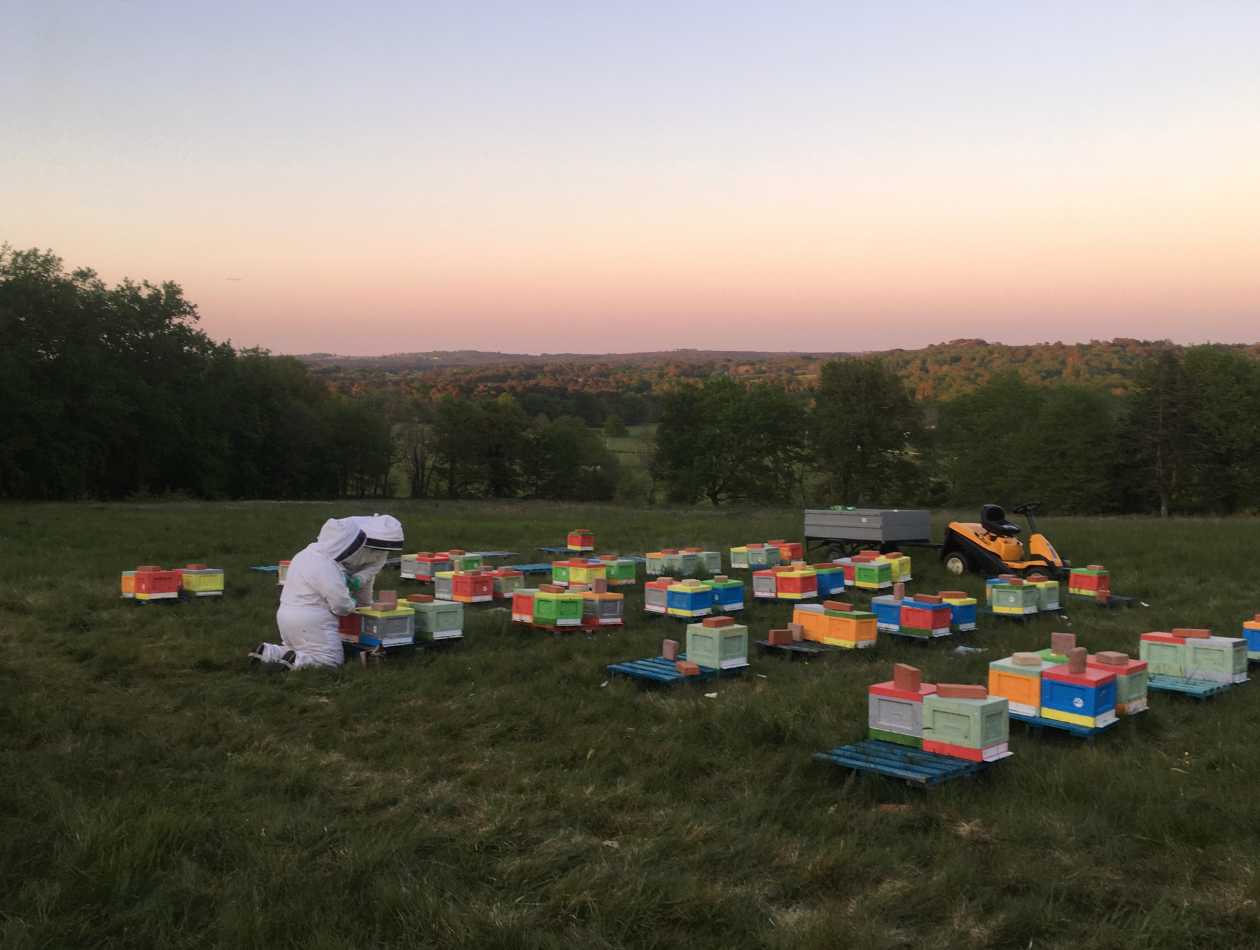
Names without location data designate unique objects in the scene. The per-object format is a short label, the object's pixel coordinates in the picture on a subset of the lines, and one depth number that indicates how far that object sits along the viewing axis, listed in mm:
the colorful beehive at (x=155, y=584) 13055
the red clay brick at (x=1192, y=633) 8633
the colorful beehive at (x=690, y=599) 11945
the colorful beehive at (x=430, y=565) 15742
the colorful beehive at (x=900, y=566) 15093
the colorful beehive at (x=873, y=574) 14625
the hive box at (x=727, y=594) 12219
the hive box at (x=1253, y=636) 9312
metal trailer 17359
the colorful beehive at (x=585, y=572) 14055
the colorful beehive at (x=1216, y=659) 8359
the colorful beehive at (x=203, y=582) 13623
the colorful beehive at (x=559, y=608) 11031
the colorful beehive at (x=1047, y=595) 12383
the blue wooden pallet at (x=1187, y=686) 7922
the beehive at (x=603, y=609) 11328
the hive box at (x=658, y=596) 12156
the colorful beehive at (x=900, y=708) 6516
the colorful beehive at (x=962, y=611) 11164
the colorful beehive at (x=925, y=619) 10570
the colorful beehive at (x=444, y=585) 13273
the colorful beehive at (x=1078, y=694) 6758
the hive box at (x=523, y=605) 11281
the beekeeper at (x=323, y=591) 9578
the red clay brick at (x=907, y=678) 6535
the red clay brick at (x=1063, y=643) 7772
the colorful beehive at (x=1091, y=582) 13602
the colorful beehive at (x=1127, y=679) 7227
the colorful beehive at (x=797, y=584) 13469
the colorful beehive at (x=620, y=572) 14844
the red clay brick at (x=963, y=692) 6273
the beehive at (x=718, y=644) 8898
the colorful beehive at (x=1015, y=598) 12141
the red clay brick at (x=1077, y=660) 6934
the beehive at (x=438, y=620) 10227
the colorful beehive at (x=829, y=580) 13828
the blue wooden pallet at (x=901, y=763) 5781
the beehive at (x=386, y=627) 9781
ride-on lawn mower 15414
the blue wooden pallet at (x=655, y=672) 8508
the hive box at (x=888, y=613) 10891
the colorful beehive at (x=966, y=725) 6105
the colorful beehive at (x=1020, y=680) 7094
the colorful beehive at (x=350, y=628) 9992
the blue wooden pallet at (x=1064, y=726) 6766
